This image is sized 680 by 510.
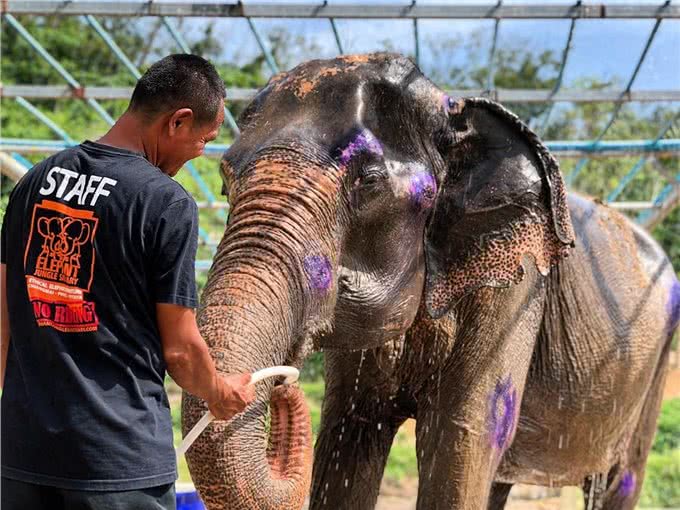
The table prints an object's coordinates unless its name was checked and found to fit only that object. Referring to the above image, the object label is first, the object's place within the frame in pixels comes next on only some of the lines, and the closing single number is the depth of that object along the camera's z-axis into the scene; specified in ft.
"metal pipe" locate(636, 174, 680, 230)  28.68
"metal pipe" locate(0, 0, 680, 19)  20.48
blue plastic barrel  15.46
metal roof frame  20.70
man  7.23
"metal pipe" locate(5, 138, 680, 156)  26.32
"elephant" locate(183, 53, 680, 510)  9.25
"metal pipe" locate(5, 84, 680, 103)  23.58
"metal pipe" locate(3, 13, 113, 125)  23.61
